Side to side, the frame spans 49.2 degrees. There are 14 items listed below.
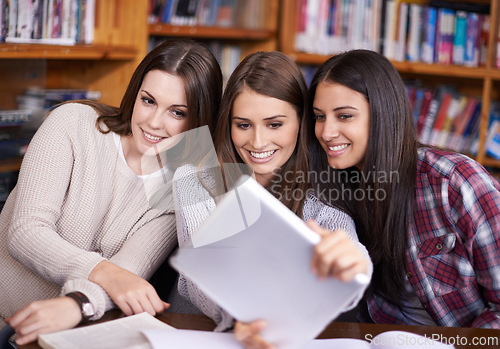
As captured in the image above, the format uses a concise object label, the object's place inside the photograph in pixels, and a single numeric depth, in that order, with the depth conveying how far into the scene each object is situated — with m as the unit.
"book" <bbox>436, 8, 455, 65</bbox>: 2.76
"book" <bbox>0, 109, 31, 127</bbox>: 2.12
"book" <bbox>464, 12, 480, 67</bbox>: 2.75
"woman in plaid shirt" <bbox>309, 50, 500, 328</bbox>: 1.40
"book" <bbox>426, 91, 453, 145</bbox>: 2.81
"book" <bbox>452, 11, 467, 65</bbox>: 2.75
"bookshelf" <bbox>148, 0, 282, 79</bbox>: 2.57
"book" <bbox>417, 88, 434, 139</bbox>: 2.80
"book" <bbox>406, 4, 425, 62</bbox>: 2.77
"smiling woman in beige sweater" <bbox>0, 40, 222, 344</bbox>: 1.30
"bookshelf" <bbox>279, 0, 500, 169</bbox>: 2.69
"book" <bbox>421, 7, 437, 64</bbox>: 2.76
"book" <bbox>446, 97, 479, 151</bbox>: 2.78
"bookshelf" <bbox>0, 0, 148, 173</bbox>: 2.10
